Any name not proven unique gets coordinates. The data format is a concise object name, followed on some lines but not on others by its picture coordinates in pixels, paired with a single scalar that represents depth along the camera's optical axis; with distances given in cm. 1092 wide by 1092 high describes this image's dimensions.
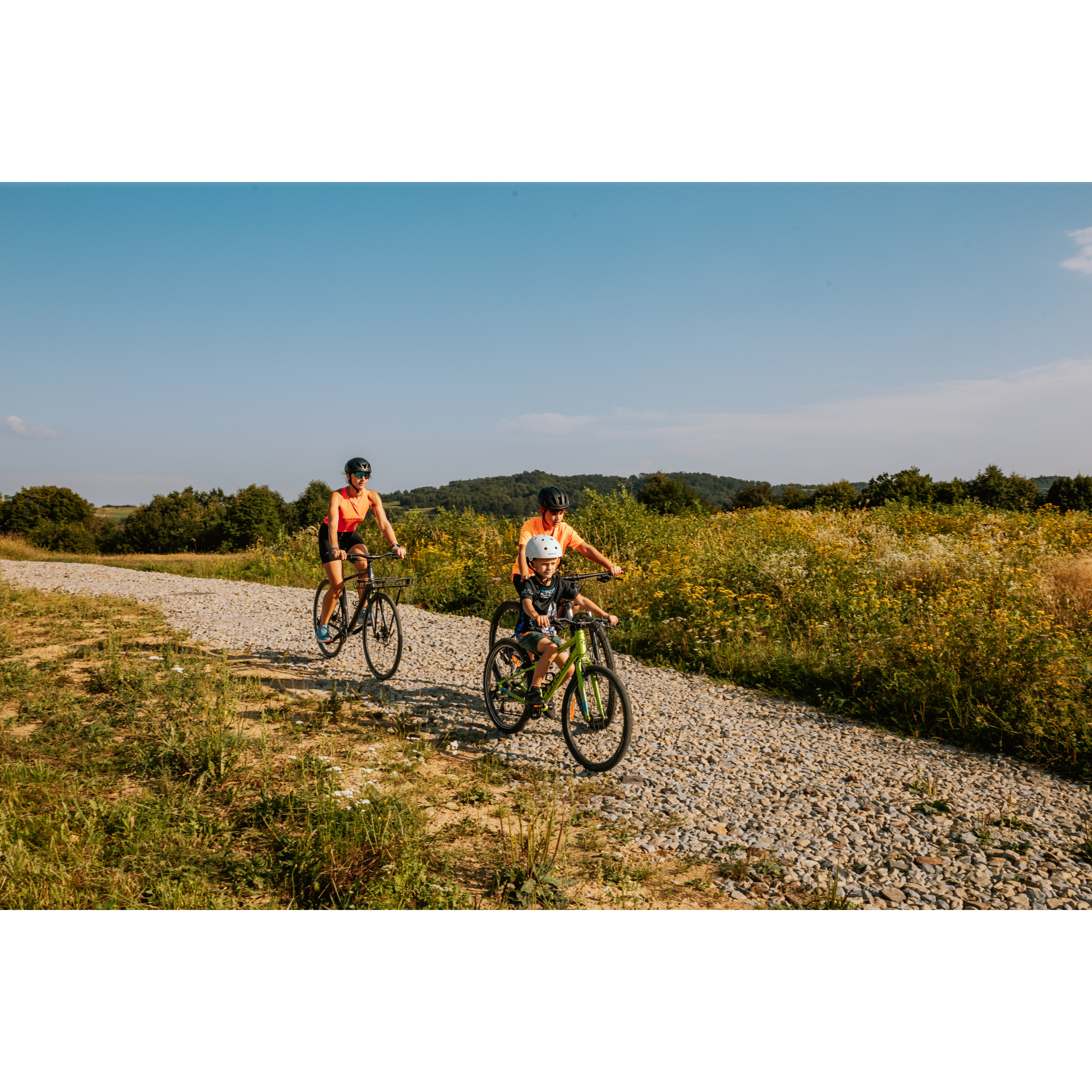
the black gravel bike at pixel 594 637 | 515
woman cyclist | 704
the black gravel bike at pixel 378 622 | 711
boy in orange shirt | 548
